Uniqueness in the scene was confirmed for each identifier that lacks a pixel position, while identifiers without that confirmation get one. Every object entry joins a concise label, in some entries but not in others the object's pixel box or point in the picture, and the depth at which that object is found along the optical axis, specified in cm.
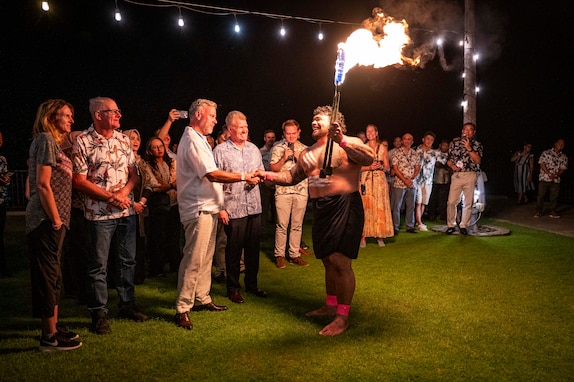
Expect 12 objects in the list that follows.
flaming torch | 470
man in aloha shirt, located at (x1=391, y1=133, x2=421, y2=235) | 1099
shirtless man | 485
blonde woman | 419
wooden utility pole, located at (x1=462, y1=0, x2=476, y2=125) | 1152
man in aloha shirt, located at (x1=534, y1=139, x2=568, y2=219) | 1350
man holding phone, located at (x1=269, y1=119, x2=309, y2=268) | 755
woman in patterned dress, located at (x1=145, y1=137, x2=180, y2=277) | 709
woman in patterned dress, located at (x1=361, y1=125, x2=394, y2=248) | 939
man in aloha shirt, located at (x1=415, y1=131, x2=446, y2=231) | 1191
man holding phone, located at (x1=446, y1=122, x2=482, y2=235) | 1012
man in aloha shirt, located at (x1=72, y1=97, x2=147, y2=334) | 464
